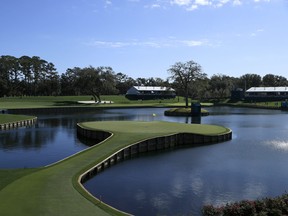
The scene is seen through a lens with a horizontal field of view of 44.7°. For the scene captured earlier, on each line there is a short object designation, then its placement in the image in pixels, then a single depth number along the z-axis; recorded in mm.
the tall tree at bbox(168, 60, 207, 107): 86812
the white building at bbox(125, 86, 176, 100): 154500
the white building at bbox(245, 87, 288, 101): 142000
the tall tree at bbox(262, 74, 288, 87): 192138
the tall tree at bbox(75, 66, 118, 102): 122438
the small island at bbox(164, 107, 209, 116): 79125
